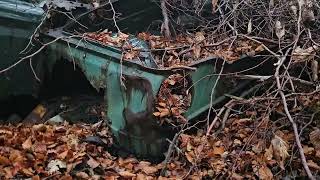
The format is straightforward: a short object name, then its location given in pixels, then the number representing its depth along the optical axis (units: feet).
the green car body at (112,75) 11.02
